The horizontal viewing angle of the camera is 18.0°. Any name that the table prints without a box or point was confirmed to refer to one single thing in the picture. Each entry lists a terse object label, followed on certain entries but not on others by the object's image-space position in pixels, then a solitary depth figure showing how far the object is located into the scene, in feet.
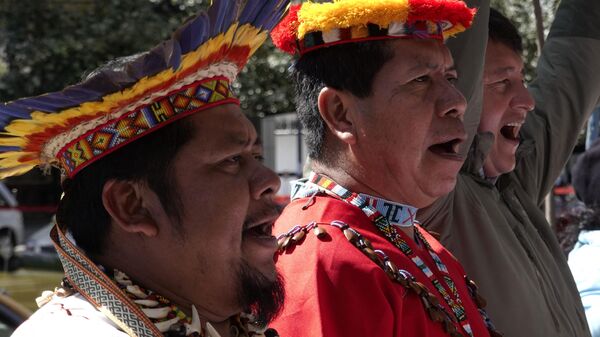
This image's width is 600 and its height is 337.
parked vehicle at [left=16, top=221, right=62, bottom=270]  61.90
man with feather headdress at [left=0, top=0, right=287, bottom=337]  11.01
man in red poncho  14.74
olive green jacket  17.04
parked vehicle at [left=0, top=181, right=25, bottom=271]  63.29
